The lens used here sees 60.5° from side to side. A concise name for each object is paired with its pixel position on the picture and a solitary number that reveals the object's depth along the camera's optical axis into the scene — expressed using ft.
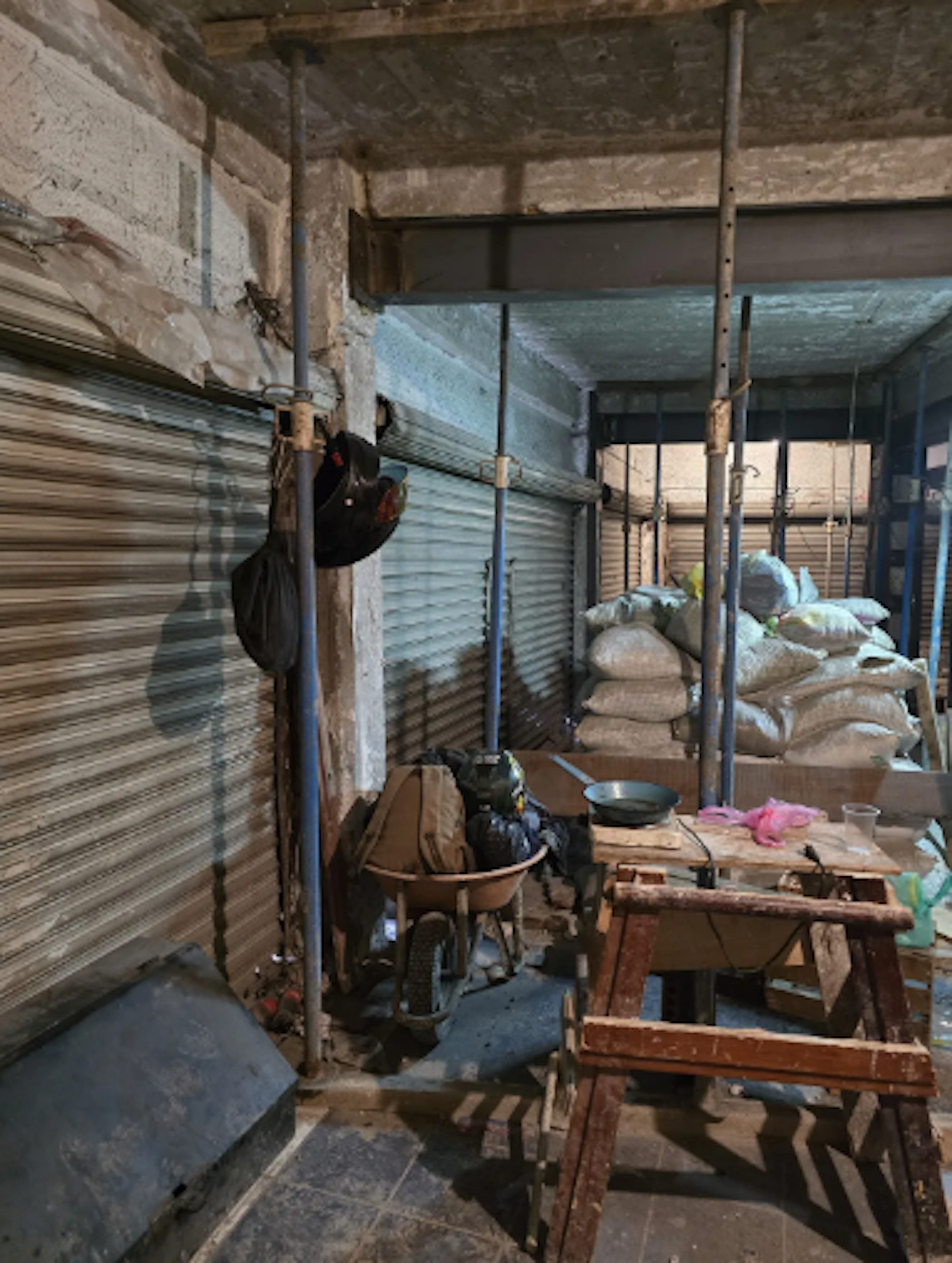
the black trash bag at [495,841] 12.23
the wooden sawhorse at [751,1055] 7.72
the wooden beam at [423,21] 8.80
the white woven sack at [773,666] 18.17
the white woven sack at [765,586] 19.70
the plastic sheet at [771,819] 9.00
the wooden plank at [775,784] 16.20
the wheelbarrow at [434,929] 11.64
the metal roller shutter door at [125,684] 8.32
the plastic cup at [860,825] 9.01
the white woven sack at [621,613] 20.68
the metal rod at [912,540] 23.86
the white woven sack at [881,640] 20.30
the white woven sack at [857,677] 18.07
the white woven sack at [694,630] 18.62
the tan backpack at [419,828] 12.02
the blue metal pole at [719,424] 9.08
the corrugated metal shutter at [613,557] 32.30
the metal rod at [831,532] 29.86
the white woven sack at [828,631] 18.95
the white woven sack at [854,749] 16.90
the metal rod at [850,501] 25.82
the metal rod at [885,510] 26.73
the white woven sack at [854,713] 17.48
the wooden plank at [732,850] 8.39
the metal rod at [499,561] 14.76
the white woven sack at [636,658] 18.74
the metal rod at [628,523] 31.12
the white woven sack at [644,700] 18.31
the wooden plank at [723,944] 9.71
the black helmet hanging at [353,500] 11.19
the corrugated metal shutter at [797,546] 32.94
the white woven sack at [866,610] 21.27
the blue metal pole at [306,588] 9.87
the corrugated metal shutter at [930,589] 27.55
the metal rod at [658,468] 28.17
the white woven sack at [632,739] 18.06
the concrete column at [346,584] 12.80
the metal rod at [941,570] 20.63
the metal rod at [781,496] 27.40
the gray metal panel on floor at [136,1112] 7.02
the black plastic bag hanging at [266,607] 9.98
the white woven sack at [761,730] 17.26
